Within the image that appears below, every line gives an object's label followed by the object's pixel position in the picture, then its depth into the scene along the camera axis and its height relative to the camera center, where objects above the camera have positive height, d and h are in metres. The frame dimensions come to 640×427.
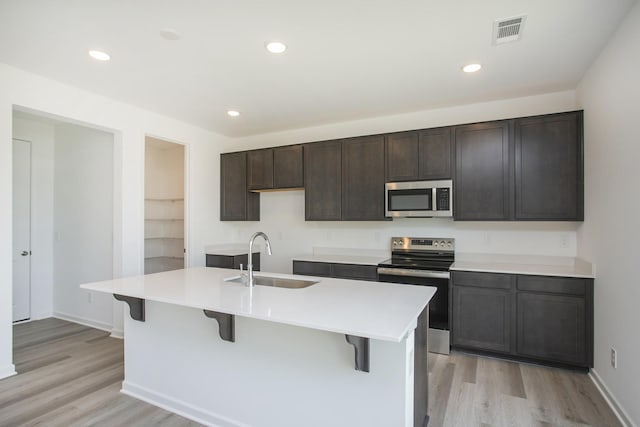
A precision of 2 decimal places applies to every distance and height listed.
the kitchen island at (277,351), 1.70 -0.80
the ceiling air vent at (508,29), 2.21 +1.22
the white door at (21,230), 4.39 -0.19
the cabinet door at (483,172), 3.39 +0.43
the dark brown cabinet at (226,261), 4.65 -0.61
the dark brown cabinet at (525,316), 2.95 -0.90
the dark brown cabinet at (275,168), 4.52 +0.63
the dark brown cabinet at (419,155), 3.64 +0.65
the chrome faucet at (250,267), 2.36 -0.36
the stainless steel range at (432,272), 3.42 -0.58
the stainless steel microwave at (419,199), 3.62 +0.18
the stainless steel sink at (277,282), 2.62 -0.51
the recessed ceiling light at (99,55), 2.65 +1.23
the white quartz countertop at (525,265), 3.05 -0.49
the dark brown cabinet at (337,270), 3.85 -0.63
